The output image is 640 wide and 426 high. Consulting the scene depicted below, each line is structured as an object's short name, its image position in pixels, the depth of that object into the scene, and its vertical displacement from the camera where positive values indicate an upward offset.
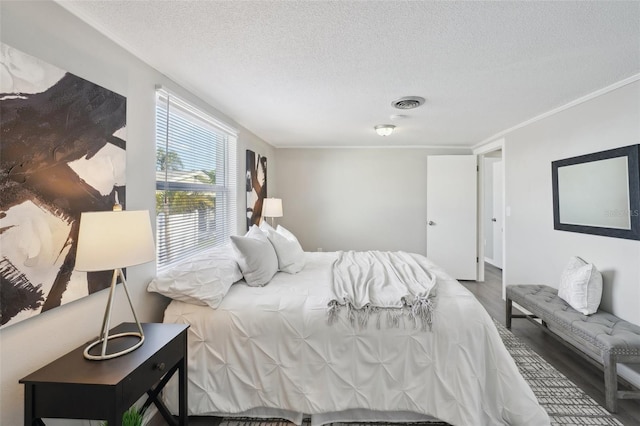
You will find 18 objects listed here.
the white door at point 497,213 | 5.39 +0.09
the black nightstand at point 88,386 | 1.04 -0.65
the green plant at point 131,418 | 1.10 -0.80
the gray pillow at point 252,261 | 2.17 -0.34
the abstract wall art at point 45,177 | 1.05 +0.18
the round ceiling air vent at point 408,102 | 2.46 +1.06
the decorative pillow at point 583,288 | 2.19 -0.57
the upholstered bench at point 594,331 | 1.79 -0.81
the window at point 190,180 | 2.02 +0.34
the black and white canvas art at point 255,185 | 3.56 +0.46
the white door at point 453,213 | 4.57 +0.08
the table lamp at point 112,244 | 1.11 -0.11
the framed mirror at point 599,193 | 2.05 +0.20
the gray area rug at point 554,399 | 1.74 -1.26
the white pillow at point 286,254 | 2.58 -0.34
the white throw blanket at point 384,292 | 1.75 -0.52
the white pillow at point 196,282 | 1.79 -0.43
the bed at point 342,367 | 1.67 -0.93
